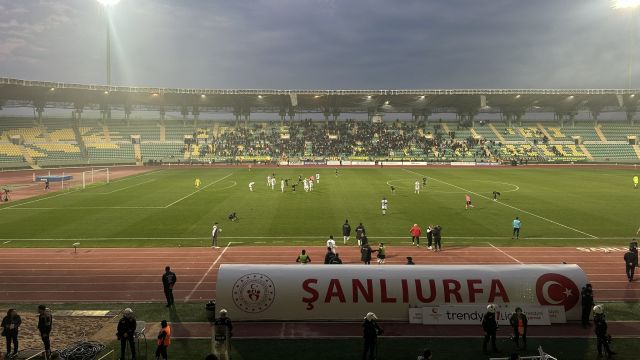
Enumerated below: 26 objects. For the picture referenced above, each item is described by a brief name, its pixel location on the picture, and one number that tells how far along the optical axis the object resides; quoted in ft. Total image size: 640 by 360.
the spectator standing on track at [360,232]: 66.12
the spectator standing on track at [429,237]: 68.59
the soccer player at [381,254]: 58.70
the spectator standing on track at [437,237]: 66.74
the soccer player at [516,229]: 74.59
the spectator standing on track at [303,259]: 52.44
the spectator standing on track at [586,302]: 40.04
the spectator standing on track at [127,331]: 33.68
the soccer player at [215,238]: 69.50
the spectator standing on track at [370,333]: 33.37
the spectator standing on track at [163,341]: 32.69
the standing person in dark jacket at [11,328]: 34.53
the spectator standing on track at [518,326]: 36.06
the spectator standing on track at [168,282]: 45.06
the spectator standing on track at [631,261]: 51.57
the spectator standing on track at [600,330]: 33.88
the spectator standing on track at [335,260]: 49.26
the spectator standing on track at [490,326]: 34.94
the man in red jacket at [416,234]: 70.04
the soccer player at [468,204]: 103.14
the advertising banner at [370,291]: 40.06
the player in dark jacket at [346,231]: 72.49
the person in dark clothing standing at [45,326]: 34.25
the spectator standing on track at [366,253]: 56.29
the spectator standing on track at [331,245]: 57.34
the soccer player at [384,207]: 96.46
